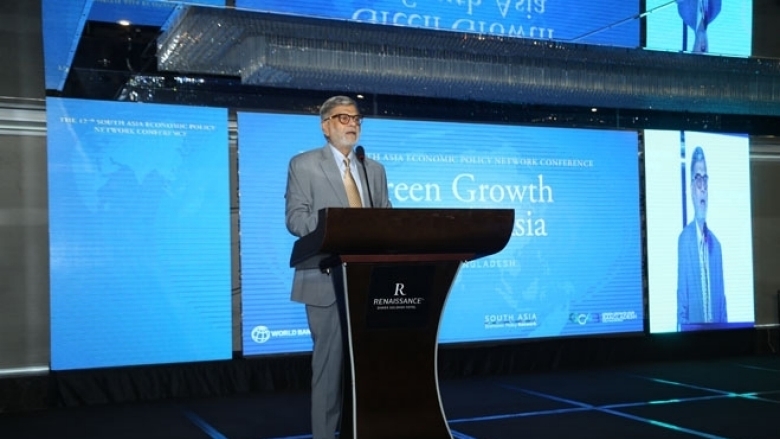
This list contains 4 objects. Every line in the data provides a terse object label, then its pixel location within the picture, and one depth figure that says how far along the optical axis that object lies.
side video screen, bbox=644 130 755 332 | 5.97
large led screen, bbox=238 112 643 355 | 4.96
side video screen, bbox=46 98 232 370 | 4.53
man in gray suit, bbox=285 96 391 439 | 2.53
